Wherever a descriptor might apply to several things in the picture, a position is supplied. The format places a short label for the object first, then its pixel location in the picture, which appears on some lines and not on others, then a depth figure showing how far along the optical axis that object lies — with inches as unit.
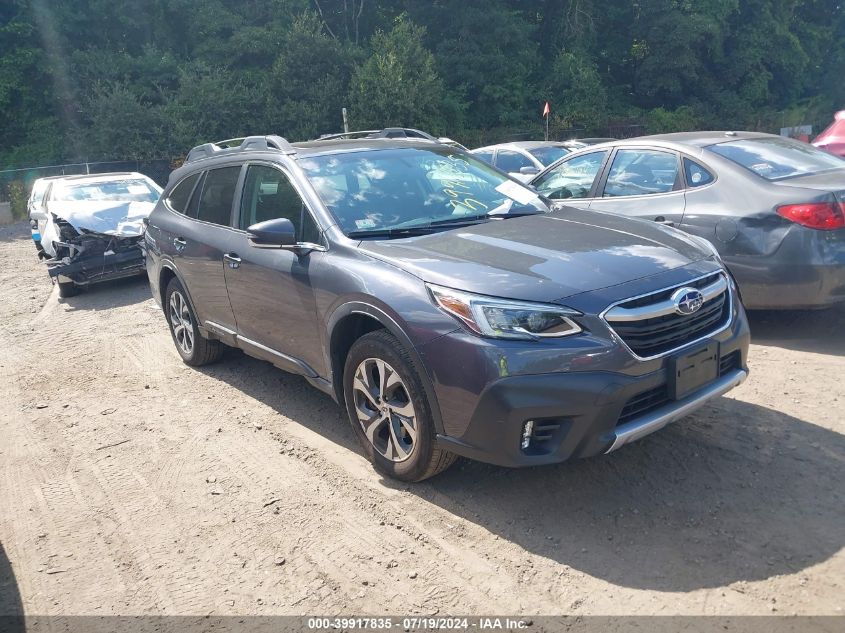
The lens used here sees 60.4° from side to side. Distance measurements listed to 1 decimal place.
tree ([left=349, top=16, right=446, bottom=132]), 1196.5
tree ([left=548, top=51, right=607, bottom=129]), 1400.7
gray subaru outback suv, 128.1
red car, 432.1
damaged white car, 411.8
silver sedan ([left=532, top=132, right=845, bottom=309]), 208.7
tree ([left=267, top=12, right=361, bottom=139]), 1238.9
